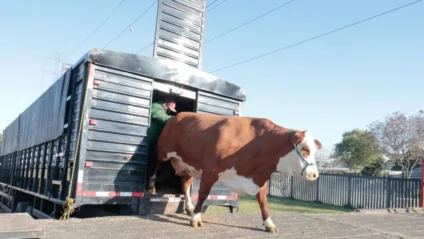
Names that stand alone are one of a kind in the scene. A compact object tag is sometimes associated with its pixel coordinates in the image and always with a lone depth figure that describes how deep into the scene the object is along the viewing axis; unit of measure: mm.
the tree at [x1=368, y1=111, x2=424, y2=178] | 30391
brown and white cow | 4883
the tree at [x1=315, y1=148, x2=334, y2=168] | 58469
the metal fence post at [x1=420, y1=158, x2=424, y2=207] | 9698
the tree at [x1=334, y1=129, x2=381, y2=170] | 35109
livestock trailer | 5773
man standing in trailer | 6672
